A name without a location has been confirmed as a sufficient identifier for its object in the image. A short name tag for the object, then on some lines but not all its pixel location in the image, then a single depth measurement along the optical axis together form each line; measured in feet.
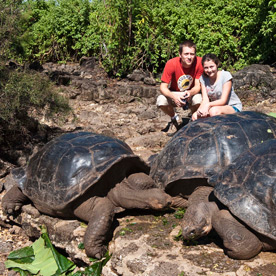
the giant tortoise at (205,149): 11.94
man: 18.11
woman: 16.22
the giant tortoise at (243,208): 9.45
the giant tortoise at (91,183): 11.26
